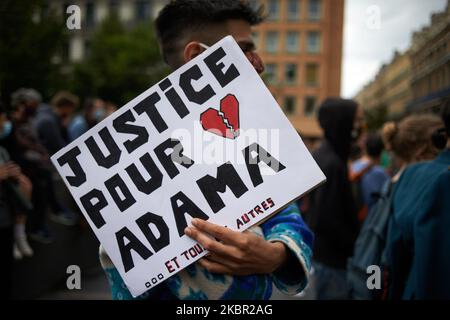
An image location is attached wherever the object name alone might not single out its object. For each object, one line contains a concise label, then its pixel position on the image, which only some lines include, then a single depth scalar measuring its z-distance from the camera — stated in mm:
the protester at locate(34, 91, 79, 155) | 5922
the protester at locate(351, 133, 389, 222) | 4211
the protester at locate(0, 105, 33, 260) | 3465
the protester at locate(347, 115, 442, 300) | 2824
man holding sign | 1241
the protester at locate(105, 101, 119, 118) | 7828
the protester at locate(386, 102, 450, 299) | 2020
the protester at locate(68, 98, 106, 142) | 6586
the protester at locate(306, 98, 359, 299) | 3387
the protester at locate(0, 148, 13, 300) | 3379
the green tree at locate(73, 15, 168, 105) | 33594
